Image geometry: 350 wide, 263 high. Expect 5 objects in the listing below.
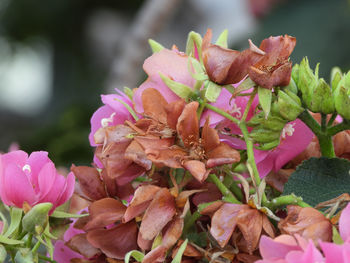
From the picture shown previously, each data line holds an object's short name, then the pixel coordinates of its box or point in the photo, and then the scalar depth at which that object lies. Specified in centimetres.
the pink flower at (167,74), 56
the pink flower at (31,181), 56
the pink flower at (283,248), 51
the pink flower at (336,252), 50
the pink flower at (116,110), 57
